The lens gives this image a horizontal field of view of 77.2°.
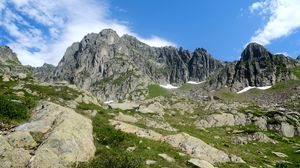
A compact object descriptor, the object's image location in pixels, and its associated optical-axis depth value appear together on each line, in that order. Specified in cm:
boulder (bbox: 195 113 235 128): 7563
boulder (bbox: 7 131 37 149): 1552
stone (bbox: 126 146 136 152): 1860
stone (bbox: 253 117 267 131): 7633
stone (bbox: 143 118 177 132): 2798
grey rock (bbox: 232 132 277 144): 5607
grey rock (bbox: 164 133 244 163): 2046
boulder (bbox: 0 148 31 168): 1395
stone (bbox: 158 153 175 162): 1817
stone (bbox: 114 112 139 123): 2758
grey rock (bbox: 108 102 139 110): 5791
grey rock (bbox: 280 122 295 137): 7170
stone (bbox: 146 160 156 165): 1706
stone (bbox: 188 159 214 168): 1790
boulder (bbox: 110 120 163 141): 2199
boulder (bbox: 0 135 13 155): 1470
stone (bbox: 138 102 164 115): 8563
